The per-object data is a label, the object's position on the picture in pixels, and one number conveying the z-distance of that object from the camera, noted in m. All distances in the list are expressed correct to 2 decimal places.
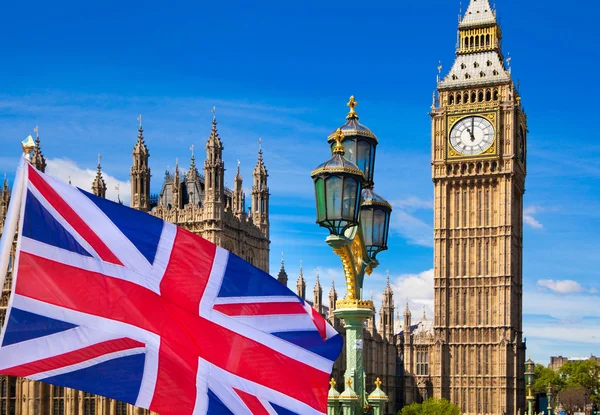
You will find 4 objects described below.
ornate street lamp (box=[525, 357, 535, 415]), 43.91
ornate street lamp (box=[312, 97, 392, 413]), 12.49
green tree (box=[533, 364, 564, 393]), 133.62
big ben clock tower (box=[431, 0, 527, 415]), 83.12
